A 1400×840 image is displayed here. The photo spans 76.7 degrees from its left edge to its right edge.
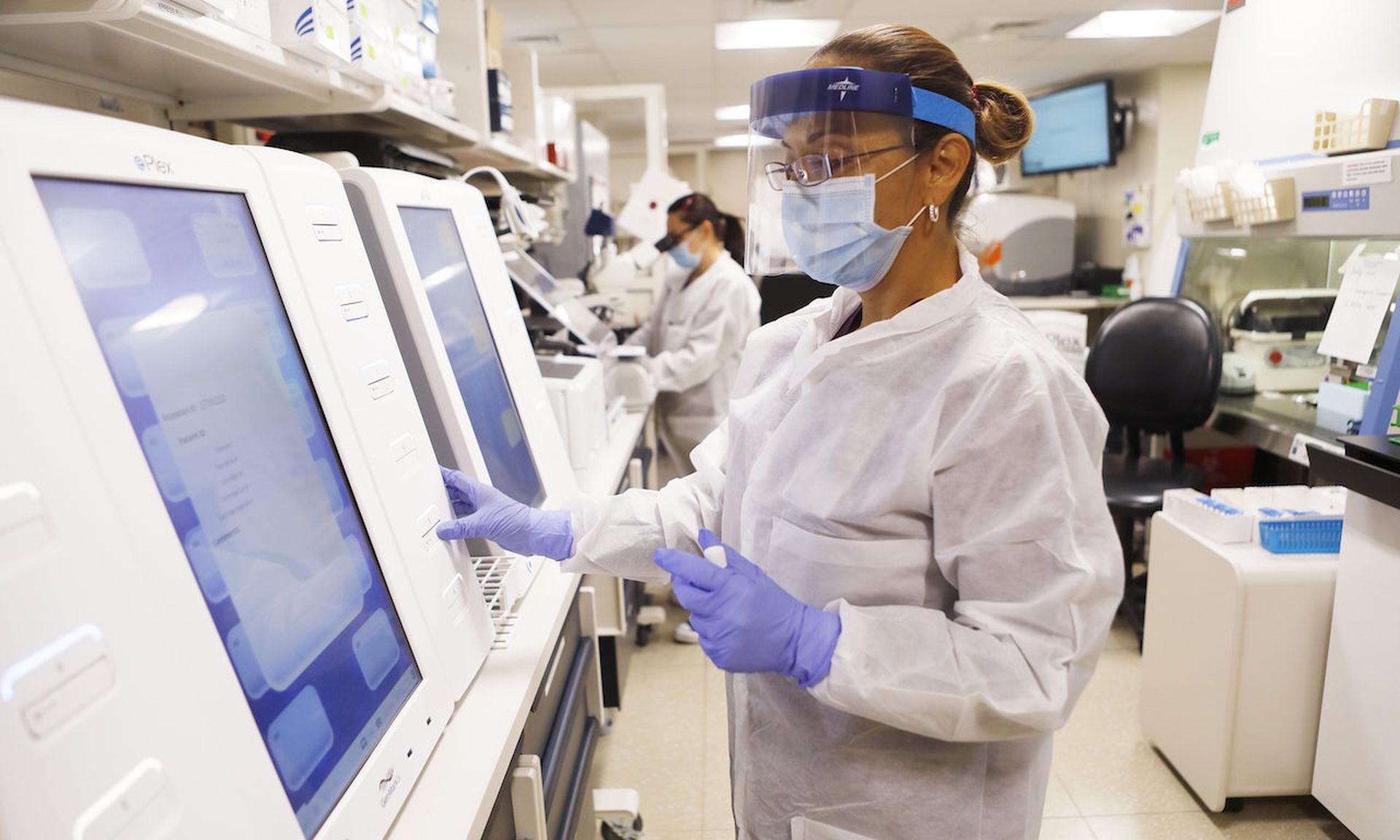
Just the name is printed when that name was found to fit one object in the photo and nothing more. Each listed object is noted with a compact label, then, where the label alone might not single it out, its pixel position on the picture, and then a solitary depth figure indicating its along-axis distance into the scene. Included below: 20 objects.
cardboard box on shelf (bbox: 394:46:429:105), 1.67
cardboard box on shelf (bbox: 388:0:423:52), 1.63
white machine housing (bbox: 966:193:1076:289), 6.16
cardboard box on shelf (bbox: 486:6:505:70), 2.74
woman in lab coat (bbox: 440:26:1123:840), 0.90
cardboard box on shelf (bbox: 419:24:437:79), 1.84
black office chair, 2.95
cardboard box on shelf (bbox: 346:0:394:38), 1.43
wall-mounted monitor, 5.89
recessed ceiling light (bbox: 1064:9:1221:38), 4.53
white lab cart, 1.99
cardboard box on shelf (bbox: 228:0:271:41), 1.14
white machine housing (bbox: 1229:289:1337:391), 2.82
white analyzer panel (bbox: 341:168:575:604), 1.19
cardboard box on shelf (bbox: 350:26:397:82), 1.45
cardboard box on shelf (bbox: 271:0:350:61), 1.24
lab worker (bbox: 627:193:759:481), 3.36
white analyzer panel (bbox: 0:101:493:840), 0.52
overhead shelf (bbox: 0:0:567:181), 1.00
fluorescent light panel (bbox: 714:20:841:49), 4.77
